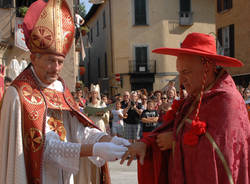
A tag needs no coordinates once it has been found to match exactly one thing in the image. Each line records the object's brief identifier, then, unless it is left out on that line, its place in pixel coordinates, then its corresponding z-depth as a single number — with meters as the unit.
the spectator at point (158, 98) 9.72
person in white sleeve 2.68
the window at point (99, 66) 32.06
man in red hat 2.32
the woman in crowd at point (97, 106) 8.20
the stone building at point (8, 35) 12.84
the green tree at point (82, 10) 39.95
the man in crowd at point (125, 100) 10.00
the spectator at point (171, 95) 9.39
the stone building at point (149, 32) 25.52
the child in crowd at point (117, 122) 9.57
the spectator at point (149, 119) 8.41
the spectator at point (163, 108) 8.05
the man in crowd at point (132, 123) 9.02
